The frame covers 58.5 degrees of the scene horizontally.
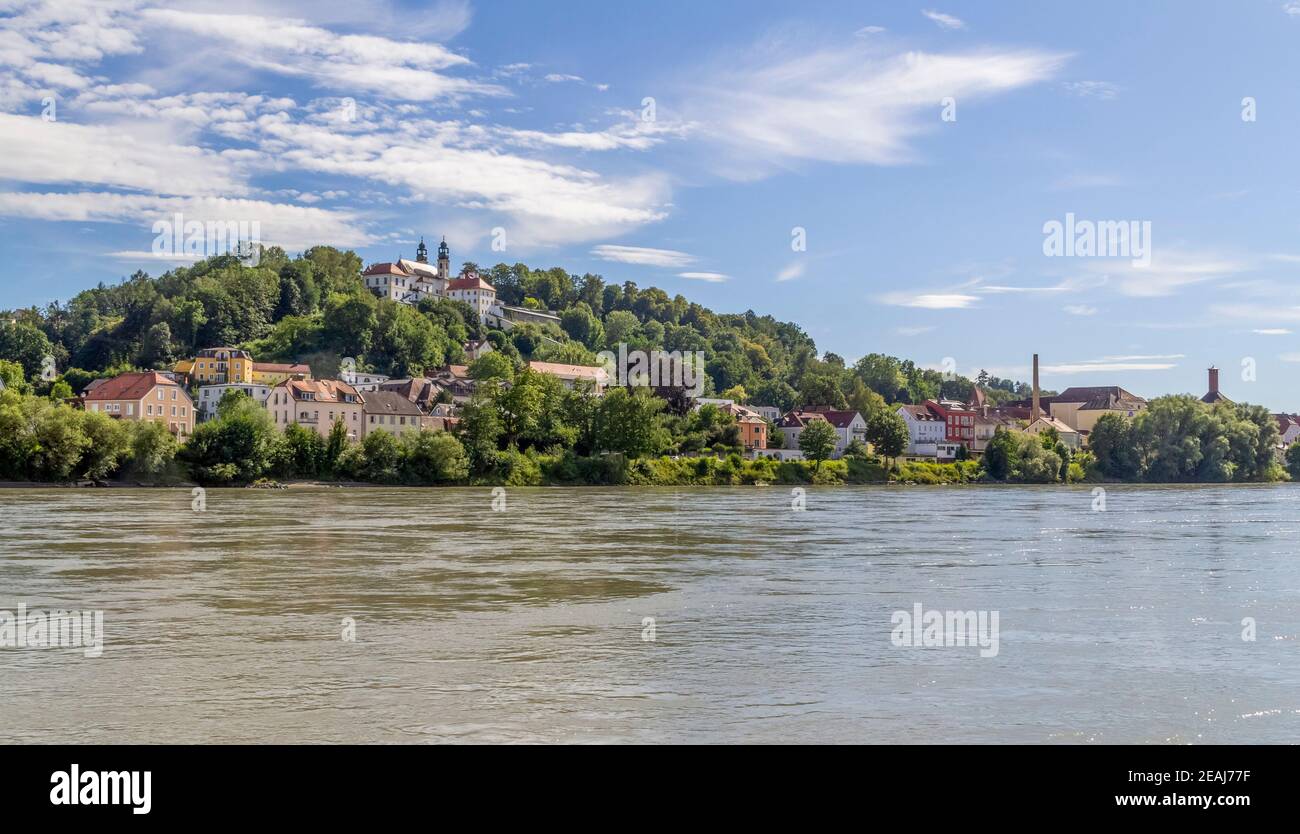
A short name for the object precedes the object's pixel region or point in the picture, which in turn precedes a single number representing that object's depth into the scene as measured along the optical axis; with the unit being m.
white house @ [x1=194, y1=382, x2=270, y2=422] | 130.50
